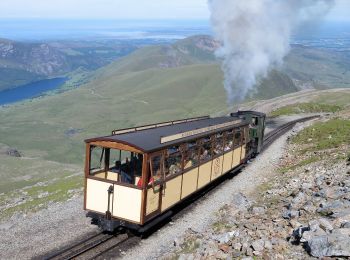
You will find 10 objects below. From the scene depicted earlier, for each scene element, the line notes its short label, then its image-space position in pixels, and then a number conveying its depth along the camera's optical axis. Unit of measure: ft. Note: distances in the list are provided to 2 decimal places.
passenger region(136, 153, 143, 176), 59.21
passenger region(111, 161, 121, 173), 64.54
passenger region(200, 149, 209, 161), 72.74
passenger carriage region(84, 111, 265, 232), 57.72
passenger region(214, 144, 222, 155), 78.85
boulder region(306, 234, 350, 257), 39.86
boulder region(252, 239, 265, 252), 45.70
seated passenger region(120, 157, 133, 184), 62.18
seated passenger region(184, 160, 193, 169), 66.95
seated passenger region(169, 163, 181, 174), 62.85
